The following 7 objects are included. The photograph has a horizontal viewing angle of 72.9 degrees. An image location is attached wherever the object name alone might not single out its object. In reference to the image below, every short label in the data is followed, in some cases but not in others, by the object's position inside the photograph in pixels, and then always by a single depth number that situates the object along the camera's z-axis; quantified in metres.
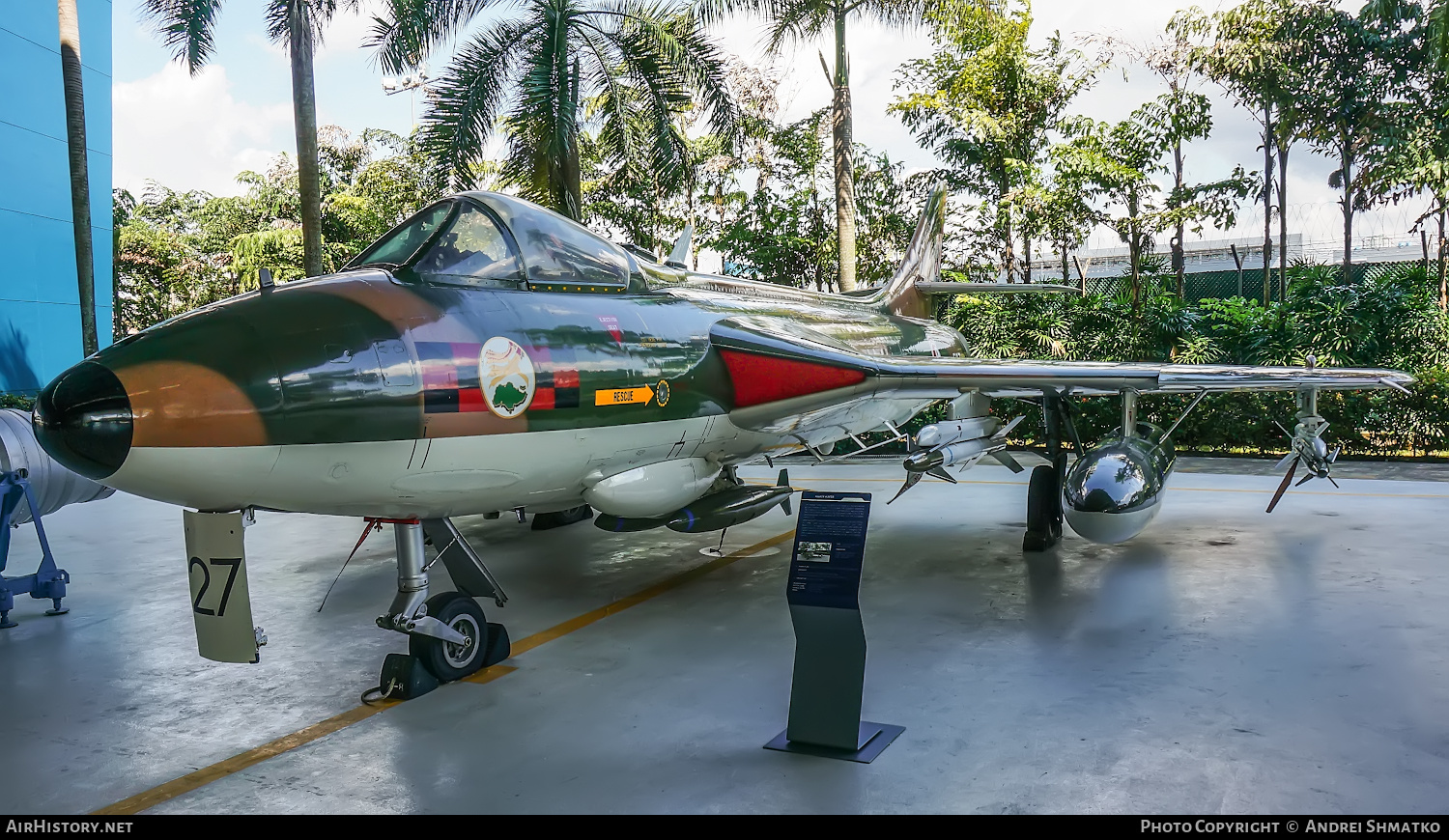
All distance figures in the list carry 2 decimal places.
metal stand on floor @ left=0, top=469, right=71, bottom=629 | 7.35
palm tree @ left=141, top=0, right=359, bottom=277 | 13.34
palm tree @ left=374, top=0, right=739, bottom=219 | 14.04
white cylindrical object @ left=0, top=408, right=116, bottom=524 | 7.93
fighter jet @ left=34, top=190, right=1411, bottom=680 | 4.34
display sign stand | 4.59
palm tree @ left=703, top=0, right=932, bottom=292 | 16.77
